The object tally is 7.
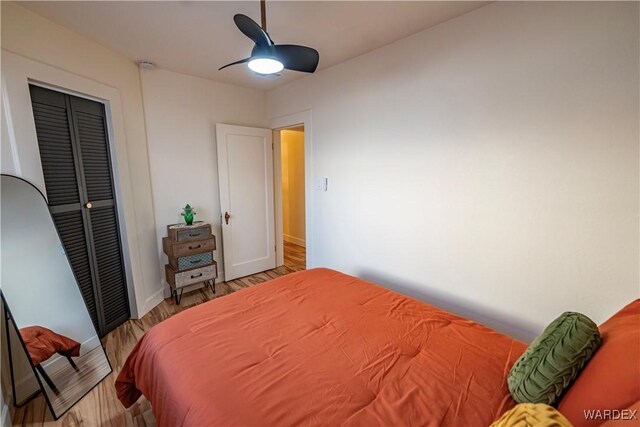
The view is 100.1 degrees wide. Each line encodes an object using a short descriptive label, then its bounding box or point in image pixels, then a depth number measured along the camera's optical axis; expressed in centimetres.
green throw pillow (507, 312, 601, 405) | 88
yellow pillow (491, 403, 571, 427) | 62
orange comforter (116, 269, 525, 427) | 93
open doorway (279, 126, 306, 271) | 504
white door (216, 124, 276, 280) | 332
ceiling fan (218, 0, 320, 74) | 141
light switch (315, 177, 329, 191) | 300
